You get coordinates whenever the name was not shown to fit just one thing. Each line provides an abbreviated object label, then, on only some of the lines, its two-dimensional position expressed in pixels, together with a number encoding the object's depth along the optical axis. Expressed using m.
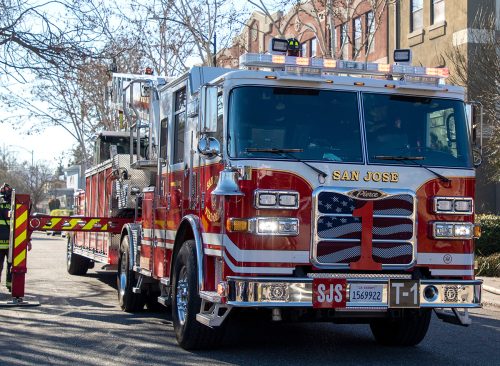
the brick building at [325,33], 21.88
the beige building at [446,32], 23.08
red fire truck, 7.35
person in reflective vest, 13.16
